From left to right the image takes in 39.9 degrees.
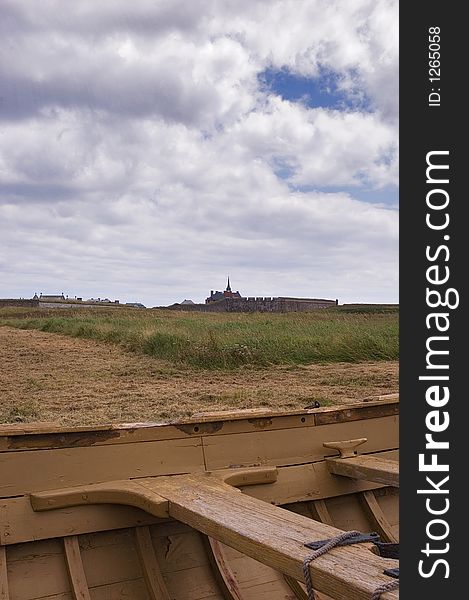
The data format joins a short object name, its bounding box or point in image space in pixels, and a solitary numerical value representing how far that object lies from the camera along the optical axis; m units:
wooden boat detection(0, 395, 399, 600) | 2.43
